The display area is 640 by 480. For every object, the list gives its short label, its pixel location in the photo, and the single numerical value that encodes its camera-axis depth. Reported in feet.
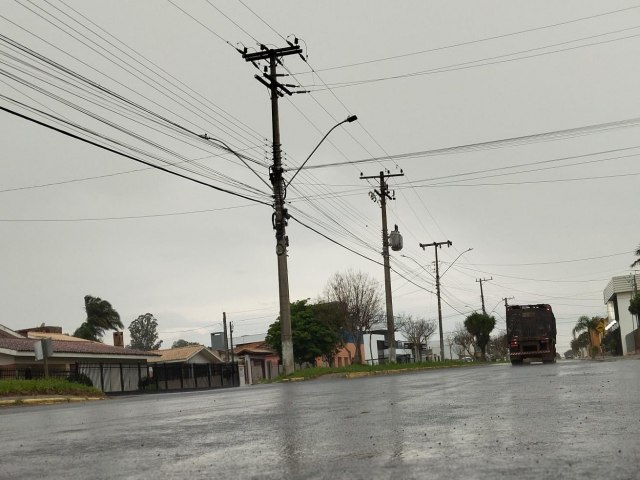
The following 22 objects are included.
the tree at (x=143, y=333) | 426.92
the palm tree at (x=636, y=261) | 179.50
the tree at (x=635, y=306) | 184.55
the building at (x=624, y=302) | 247.09
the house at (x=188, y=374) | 155.74
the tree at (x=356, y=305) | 248.11
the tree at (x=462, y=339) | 455.87
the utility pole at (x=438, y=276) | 231.40
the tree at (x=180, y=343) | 513.70
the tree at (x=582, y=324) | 371.37
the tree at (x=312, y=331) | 244.83
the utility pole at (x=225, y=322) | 265.62
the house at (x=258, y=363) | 243.81
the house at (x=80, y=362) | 128.18
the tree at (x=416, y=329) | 415.31
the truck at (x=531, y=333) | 146.51
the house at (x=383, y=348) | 391.24
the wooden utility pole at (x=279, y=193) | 105.09
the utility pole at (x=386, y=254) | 151.53
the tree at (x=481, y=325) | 241.35
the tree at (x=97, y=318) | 267.59
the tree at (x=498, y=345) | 500.33
